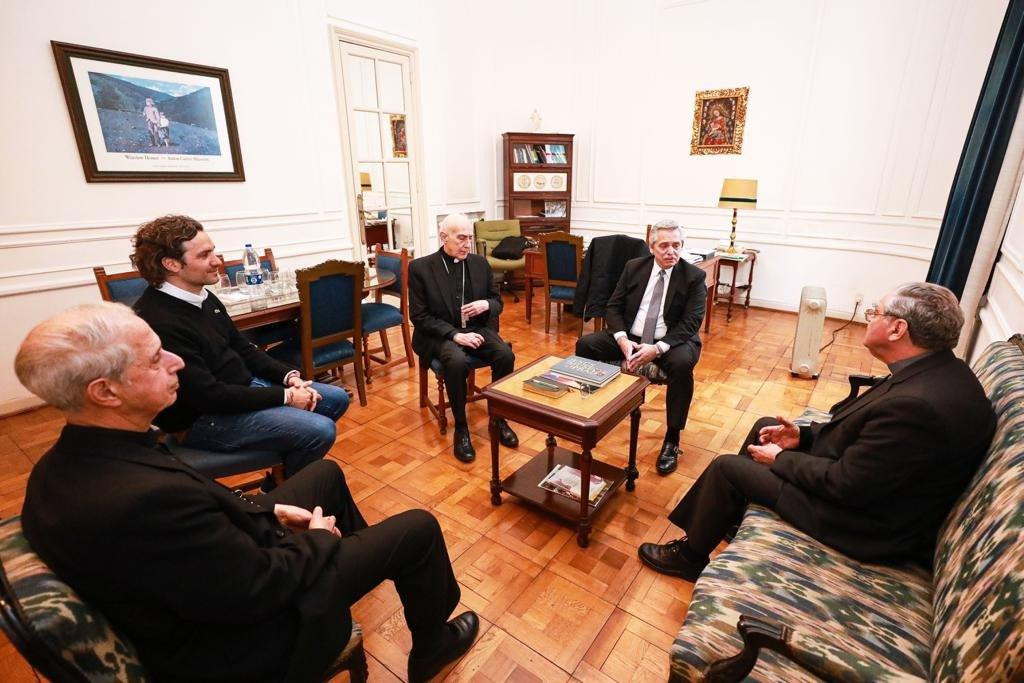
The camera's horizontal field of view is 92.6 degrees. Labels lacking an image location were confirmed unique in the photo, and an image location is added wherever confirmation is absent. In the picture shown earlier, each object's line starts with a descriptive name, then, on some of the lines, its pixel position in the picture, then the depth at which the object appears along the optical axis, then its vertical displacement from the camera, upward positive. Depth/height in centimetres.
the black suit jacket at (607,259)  349 -56
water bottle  297 -56
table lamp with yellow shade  447 -13
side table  474 -84
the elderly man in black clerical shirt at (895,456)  123 -70
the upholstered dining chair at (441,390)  271 -123
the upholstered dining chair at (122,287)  256 -56
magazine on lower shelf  205 -125
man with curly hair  171 -69
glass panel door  447 +37
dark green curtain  253 +15
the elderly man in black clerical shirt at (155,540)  83 -62
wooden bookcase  577 +1
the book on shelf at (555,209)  610 -37
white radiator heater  338 -102
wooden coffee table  184 -91
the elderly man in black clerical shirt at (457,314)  259 -74
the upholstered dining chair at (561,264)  413 -71
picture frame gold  486 +55
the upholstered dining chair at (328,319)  266 -77
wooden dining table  256 -68
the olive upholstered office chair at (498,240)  529 -67
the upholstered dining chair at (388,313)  340 -92
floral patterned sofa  88 -96
